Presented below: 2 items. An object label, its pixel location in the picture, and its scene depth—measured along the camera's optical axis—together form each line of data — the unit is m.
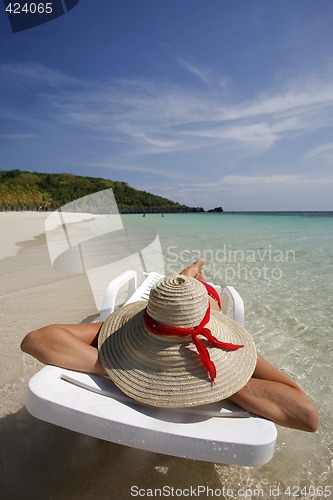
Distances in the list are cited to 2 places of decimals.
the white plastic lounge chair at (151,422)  1.31
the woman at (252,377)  1.51
